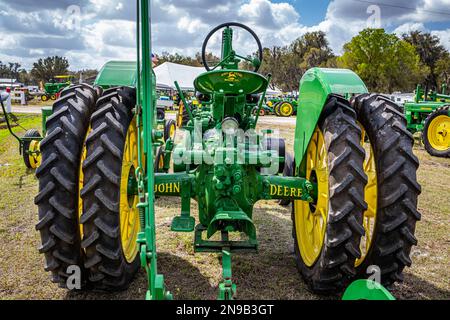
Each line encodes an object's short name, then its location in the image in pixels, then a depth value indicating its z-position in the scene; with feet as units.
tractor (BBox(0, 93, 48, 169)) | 24.98
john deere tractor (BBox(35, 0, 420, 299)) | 9.15
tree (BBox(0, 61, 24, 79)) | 231.77
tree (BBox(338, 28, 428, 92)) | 123.24
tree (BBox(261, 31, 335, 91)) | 168.96
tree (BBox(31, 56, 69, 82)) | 179.38
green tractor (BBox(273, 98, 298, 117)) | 81.35
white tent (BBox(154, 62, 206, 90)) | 111.14
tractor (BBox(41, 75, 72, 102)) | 109.14
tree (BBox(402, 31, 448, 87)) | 173.58
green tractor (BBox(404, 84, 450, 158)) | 36.76
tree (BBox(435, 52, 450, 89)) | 157.79
